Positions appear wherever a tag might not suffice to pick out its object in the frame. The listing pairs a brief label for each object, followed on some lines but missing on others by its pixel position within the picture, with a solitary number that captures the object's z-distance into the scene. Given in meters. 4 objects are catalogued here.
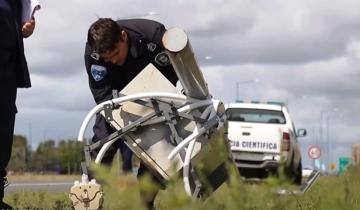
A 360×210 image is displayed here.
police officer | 10.14
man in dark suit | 9.74
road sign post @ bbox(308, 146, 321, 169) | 81.97
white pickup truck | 38.25
